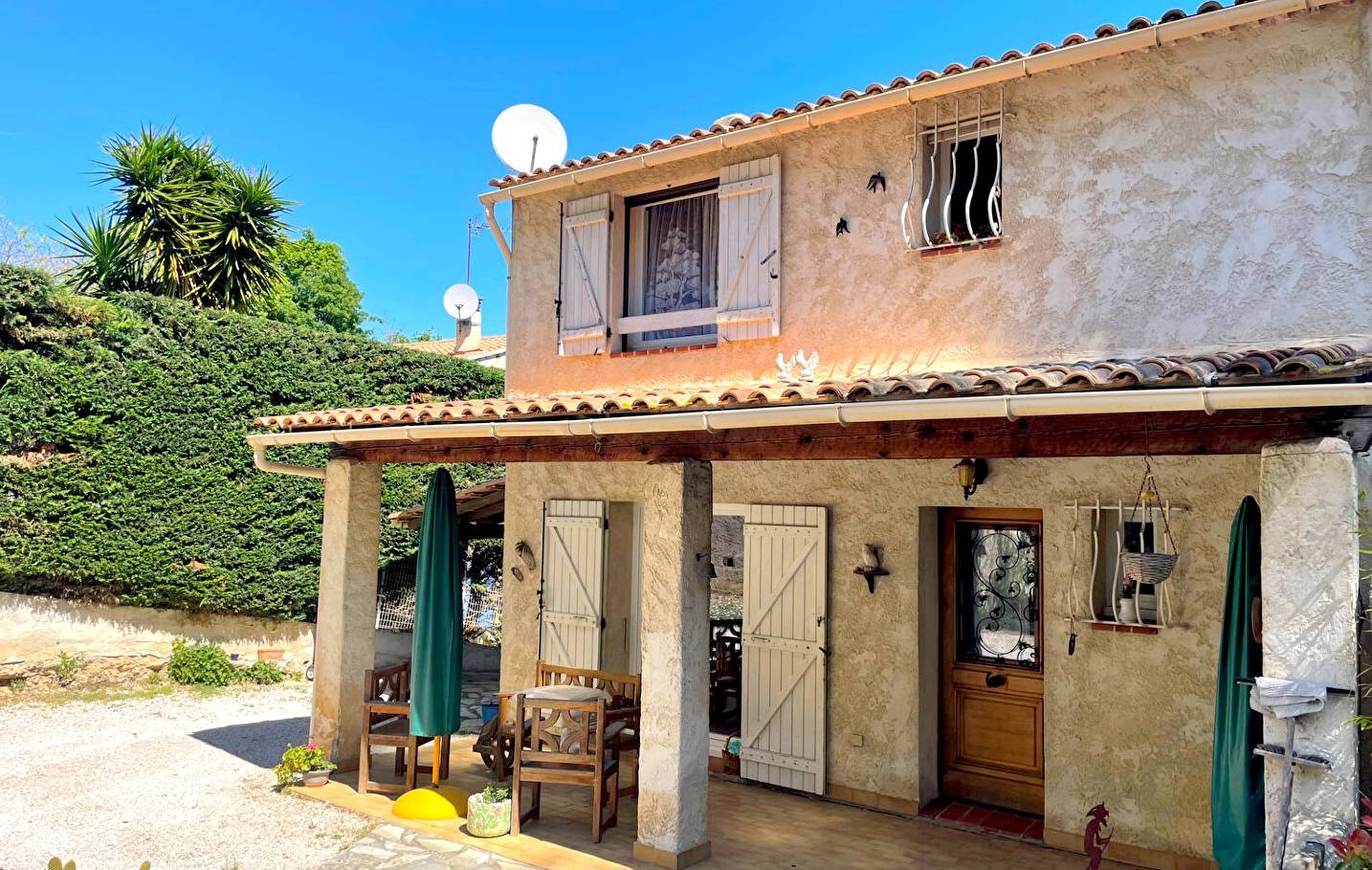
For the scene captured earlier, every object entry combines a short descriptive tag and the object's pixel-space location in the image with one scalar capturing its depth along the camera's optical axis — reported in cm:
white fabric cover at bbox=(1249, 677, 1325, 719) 420
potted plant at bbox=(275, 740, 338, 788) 830
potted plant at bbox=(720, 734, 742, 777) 904
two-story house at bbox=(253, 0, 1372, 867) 470
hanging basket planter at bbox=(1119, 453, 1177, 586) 482
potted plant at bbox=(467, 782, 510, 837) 712
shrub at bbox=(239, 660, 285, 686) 1366
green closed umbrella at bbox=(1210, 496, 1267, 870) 480
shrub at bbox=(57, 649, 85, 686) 1259
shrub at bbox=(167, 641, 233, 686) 1321
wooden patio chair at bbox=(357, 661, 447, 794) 815
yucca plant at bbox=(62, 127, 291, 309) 1465
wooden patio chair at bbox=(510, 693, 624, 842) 711
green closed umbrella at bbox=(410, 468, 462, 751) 791
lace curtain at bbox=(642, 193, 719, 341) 924
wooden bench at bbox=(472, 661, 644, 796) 806
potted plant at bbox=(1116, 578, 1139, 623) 675
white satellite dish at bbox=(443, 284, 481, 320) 2209
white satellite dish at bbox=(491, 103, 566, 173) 1087
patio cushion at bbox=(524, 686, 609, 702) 788
